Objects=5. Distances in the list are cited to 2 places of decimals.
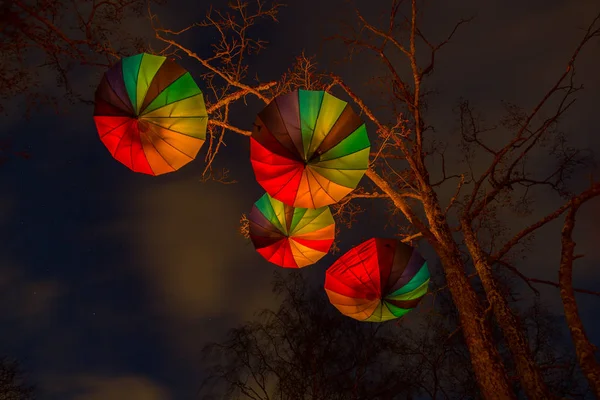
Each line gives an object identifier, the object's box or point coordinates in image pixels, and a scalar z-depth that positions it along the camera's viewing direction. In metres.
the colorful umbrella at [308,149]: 5.41
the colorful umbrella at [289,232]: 7.20
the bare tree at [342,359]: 14.69
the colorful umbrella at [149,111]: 5.36
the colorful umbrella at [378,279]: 6.69
